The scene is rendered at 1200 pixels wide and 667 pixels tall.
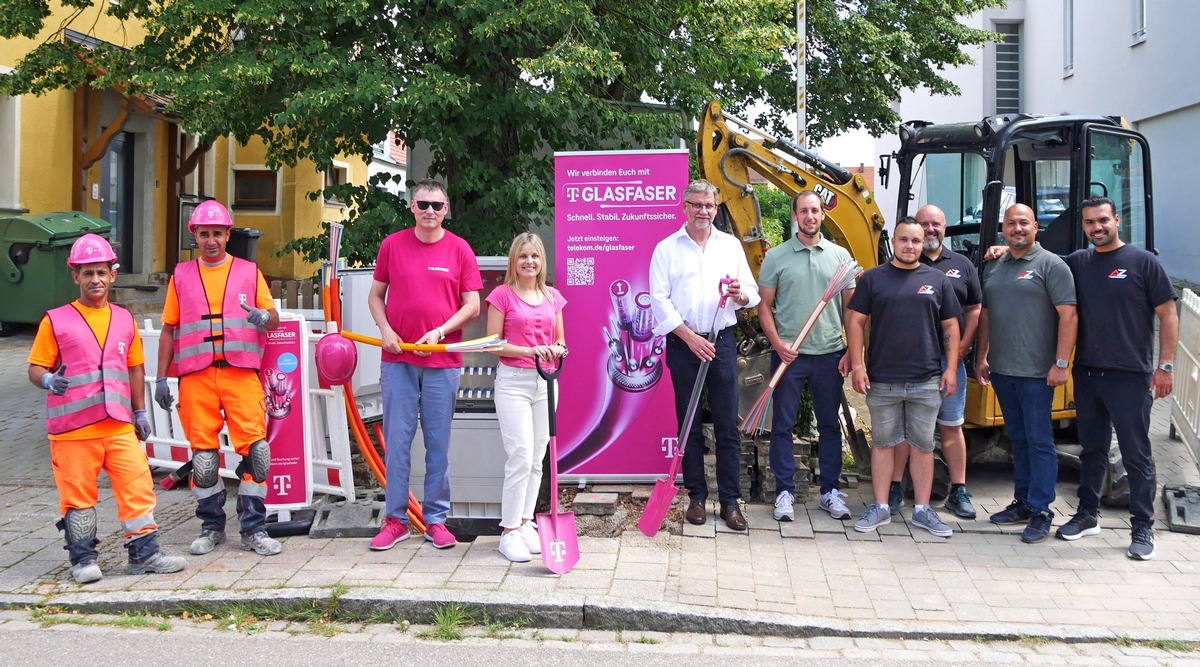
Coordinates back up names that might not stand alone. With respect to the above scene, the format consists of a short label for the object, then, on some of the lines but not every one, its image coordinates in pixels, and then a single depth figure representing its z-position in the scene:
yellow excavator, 6.98
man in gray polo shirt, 6.04
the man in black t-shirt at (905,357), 6.03
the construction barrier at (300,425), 6.24
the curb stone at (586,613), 4.68
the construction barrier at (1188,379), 7.34
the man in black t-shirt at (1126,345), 5.76
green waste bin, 12.48
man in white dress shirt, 6.04
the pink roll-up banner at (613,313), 6.61
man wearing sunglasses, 5.63
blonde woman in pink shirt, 5.57
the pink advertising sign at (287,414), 6.22
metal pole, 8.09
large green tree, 7.71
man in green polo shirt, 6.35
